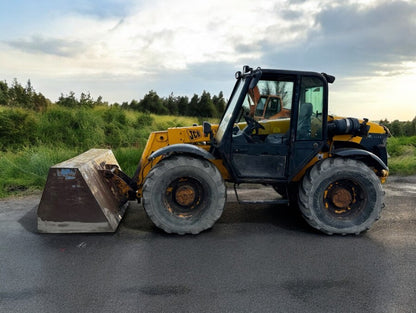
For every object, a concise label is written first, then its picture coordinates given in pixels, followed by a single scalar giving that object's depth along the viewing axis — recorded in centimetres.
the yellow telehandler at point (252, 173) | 507
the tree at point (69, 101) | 1816
